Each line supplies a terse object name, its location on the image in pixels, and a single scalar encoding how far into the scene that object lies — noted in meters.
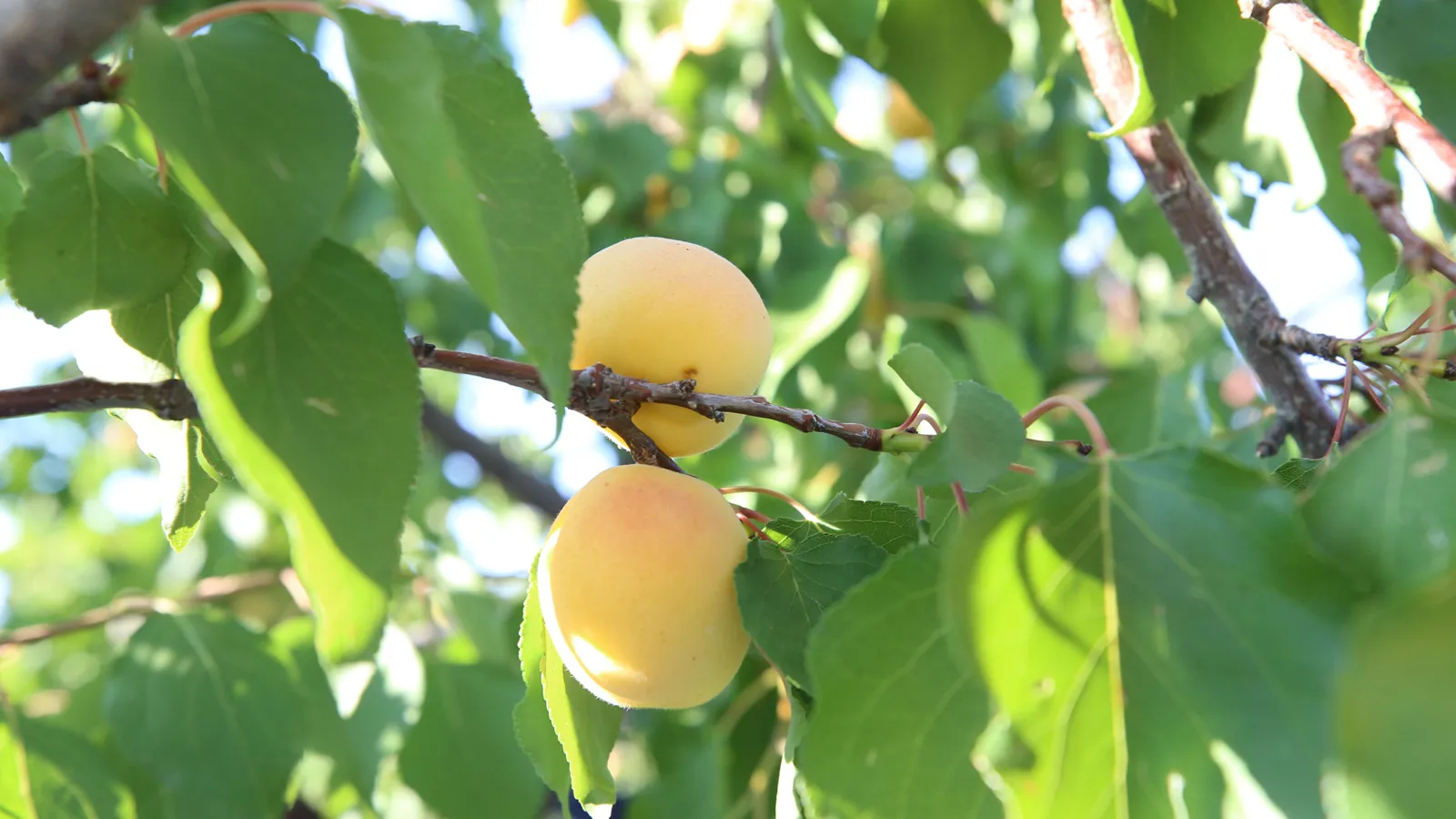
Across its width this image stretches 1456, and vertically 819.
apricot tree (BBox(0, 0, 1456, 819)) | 0.46
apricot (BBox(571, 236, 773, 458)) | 0.54
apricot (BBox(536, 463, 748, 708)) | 0.51
